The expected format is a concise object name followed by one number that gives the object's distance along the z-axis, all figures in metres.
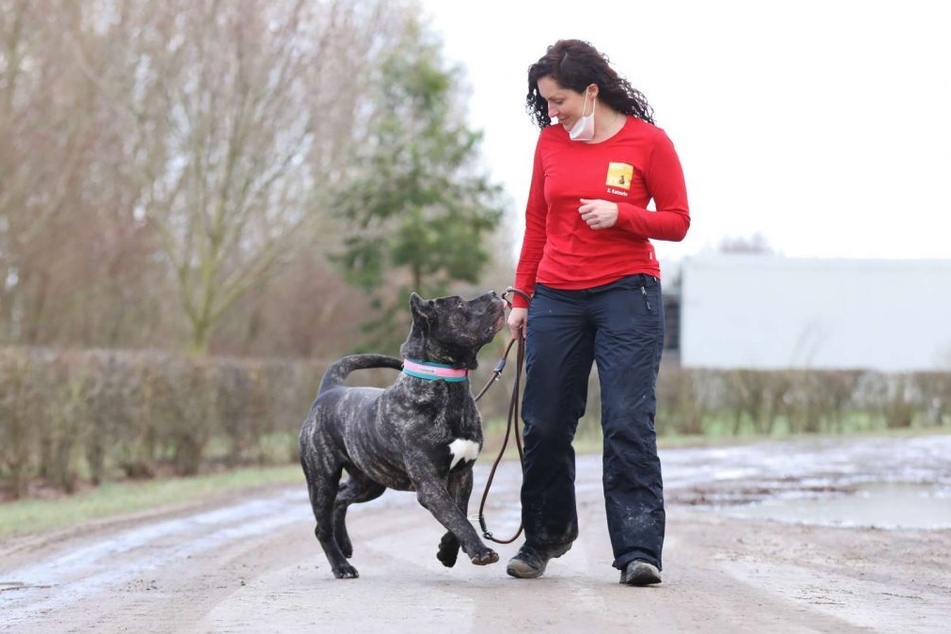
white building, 83.31
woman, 13.31
